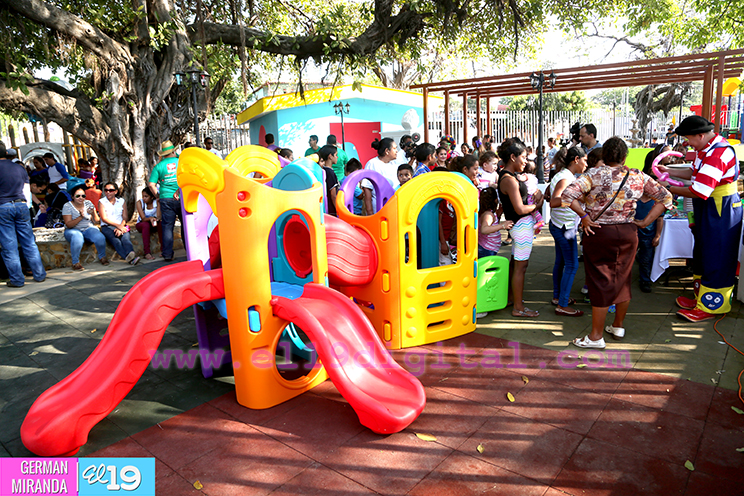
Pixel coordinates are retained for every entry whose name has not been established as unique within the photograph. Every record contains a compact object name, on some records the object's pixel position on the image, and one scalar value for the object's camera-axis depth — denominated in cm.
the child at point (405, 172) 615
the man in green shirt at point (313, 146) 904
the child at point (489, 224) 523
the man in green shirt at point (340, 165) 836
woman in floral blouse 412
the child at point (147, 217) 860
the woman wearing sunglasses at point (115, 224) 823
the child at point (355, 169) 712
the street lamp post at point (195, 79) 980
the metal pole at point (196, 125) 968
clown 471
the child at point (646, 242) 583
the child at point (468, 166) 586
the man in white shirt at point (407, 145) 942
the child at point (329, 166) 678
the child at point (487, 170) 669
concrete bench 825
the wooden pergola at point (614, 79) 939
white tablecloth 581
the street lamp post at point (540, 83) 1109
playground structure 327
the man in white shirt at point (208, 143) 1310
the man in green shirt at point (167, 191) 802
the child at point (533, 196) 519
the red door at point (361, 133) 2023
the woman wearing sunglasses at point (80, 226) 801
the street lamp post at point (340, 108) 1750
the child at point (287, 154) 783
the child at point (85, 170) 1196
